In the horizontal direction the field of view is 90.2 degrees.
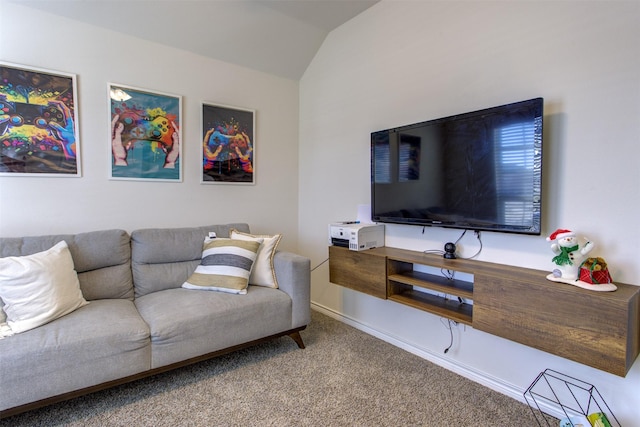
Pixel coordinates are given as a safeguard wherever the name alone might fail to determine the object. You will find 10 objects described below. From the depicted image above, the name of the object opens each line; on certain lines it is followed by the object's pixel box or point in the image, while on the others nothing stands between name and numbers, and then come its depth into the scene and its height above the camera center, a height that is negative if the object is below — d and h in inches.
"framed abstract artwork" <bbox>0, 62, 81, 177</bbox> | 81.0 +20.0
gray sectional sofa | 57.7 -26.7
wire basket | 58.1 -39.4
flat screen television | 62.0 +6.4
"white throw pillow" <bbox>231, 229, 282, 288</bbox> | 93.9 -19.8
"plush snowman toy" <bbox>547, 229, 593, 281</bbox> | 55.9 -9.8
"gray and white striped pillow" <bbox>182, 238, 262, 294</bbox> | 86.4 -19.3
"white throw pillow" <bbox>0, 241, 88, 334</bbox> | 63.4 -19.2
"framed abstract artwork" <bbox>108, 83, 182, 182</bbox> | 95.6 +20.1
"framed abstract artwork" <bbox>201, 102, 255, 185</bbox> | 111.9 +19.5
